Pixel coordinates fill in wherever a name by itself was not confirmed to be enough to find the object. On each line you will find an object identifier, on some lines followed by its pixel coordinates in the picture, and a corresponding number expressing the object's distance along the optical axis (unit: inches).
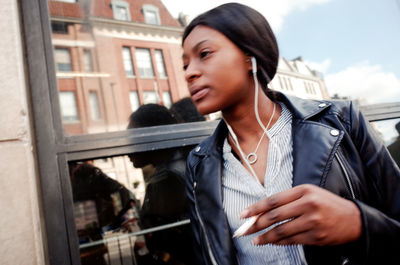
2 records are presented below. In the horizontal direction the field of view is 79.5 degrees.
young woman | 28.4
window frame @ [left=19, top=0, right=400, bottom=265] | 48.3
